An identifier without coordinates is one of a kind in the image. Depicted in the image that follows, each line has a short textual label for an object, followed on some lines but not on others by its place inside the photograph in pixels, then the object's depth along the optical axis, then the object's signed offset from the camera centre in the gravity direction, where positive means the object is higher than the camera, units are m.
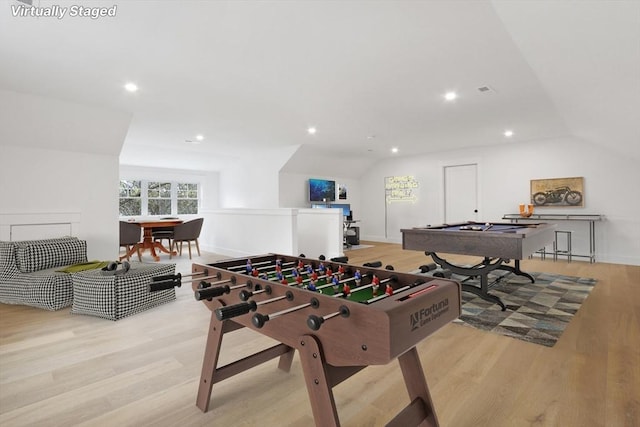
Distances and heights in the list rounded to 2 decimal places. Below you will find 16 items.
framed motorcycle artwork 5.98 +0.35
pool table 2.93 -0.32
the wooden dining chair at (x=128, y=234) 5.83 -0.31
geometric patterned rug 2.62 -0.96
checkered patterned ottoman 2.98 -0.73
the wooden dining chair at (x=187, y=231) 6.36 -0.30
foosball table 1.03 -0.38
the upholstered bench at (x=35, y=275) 3.23 -0.59
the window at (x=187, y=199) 9.13 +0.50
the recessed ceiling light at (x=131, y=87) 3.48 +1.44
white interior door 7.36 +0.44
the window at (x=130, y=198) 8.11 +0.49
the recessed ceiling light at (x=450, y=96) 3.81 +1.41
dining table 6.22 -0.44
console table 5.61 -0.16
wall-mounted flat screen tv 8.22 +0.62
